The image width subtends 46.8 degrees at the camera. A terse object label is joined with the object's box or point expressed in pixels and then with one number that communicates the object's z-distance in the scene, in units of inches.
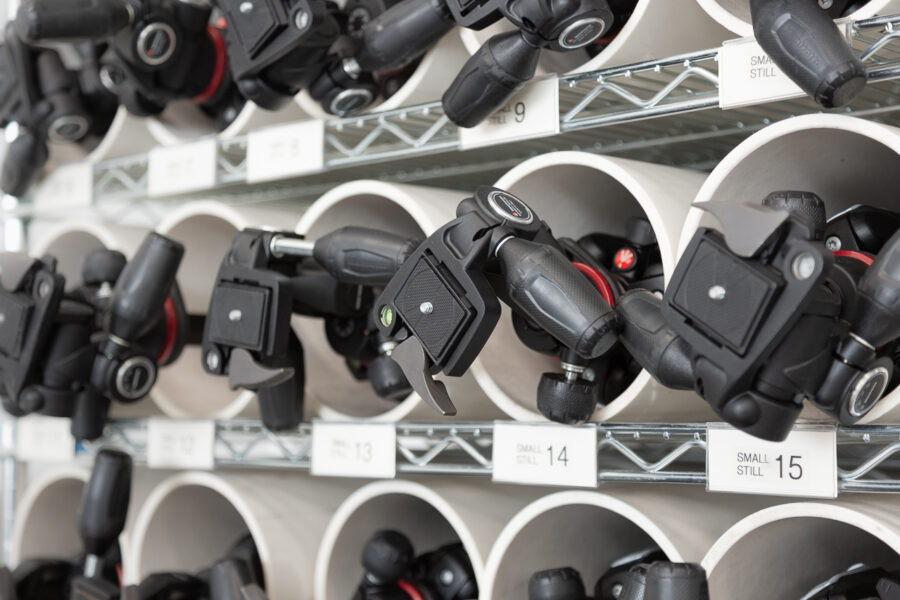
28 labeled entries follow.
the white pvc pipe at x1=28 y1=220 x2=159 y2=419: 62.7
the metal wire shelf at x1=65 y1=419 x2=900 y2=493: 37.5
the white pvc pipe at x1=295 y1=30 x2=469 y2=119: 51.6
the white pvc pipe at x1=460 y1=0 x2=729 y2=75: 44.6
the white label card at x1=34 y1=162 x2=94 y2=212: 66.2
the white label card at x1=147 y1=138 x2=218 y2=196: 59.8
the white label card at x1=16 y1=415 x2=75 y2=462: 64.2
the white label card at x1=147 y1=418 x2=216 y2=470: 57.6
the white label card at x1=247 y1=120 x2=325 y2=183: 54.9
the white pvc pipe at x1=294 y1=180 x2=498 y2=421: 49.9
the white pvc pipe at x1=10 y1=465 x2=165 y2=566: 65.8
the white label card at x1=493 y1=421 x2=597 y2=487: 43.9
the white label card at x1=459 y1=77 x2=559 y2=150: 46.7
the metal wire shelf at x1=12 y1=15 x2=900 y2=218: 42.6
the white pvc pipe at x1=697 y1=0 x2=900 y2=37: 37.7
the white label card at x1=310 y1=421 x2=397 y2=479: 50.5
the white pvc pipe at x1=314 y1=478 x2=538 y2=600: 48.9
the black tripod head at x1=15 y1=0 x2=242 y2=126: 53.1
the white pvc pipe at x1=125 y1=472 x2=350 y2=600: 55.3
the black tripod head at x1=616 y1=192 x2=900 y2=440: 32.2
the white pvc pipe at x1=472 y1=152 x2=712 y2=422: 42.8
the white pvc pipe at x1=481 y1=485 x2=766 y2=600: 43.3
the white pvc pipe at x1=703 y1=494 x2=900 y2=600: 37.2
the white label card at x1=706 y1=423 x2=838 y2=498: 37.6
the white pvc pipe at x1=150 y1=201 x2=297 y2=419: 59.0
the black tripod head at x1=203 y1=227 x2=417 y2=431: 45.4
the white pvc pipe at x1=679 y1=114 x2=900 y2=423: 37.4
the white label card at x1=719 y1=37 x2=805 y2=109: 39.4
